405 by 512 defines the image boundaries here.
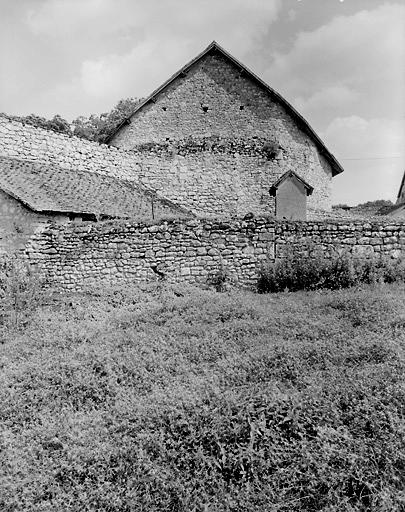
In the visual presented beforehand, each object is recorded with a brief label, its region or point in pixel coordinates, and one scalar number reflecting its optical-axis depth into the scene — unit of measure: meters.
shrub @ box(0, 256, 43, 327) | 7.81
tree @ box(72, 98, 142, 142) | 32.56
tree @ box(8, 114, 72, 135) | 28.25
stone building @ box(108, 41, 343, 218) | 17.16
